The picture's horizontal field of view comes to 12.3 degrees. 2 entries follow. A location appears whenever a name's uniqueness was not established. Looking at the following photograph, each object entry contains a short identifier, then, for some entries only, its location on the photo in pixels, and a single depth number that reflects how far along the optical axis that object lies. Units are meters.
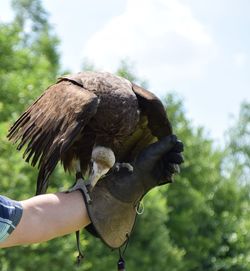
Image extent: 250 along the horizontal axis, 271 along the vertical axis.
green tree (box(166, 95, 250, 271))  31.96
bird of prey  6.14
